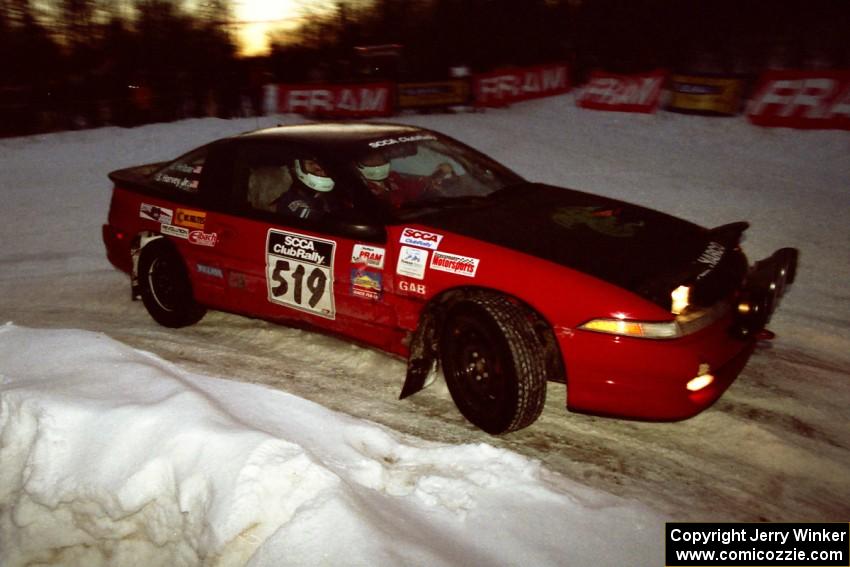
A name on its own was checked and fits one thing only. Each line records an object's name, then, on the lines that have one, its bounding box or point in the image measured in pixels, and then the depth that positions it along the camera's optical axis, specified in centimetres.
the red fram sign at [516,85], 1833
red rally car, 309
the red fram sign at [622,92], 1490
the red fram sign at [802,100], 1111
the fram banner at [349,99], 1769
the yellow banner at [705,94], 1336
